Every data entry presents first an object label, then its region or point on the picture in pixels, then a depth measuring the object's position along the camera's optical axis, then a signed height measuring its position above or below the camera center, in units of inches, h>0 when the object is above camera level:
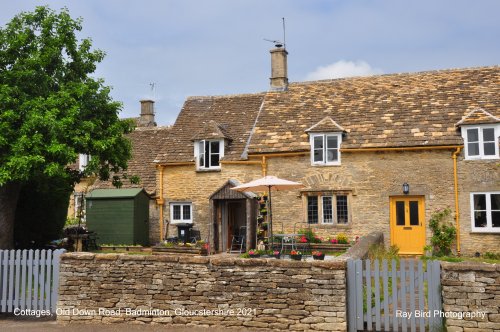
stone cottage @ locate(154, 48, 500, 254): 782.5 +83.4
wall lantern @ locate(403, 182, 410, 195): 800.9 +30.1
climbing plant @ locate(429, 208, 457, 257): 774.5 -41.0
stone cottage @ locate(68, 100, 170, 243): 991.6 +83.8
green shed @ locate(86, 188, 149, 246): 928.3 -13.5
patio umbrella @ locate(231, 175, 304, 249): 630.5 +30.9
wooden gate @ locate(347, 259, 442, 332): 345.7 -67.8
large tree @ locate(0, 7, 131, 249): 571.8 +127.5
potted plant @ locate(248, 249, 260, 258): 609.3 -60.4
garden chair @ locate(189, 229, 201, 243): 908.0 -51.9
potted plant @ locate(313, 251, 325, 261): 514.7 -50.7
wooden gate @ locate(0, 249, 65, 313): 423.8 -63.5
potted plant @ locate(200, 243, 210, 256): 813.2 -70.5
